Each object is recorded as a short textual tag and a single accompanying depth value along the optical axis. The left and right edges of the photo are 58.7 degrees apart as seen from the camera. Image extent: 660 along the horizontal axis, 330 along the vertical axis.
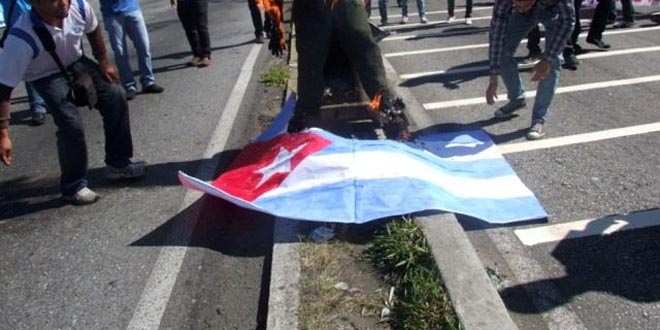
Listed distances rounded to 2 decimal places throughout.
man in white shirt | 3.80
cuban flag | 3.51
